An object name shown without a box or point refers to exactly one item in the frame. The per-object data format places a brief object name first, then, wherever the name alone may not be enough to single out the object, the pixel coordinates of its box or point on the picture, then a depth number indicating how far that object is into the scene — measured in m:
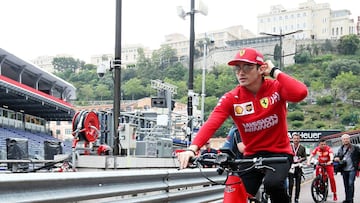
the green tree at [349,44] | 171.12
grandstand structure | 35.09
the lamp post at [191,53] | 22.83
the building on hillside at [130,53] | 189.51
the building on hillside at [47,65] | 190.23
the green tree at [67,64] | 135.60
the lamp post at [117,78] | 14.22
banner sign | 72.56
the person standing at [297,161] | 12.68
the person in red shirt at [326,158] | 12.52
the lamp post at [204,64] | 31.94
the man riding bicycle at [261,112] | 4.14
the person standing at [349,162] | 11.92
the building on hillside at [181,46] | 189.88
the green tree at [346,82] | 144.38
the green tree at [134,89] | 94.00
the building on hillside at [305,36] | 189.23
